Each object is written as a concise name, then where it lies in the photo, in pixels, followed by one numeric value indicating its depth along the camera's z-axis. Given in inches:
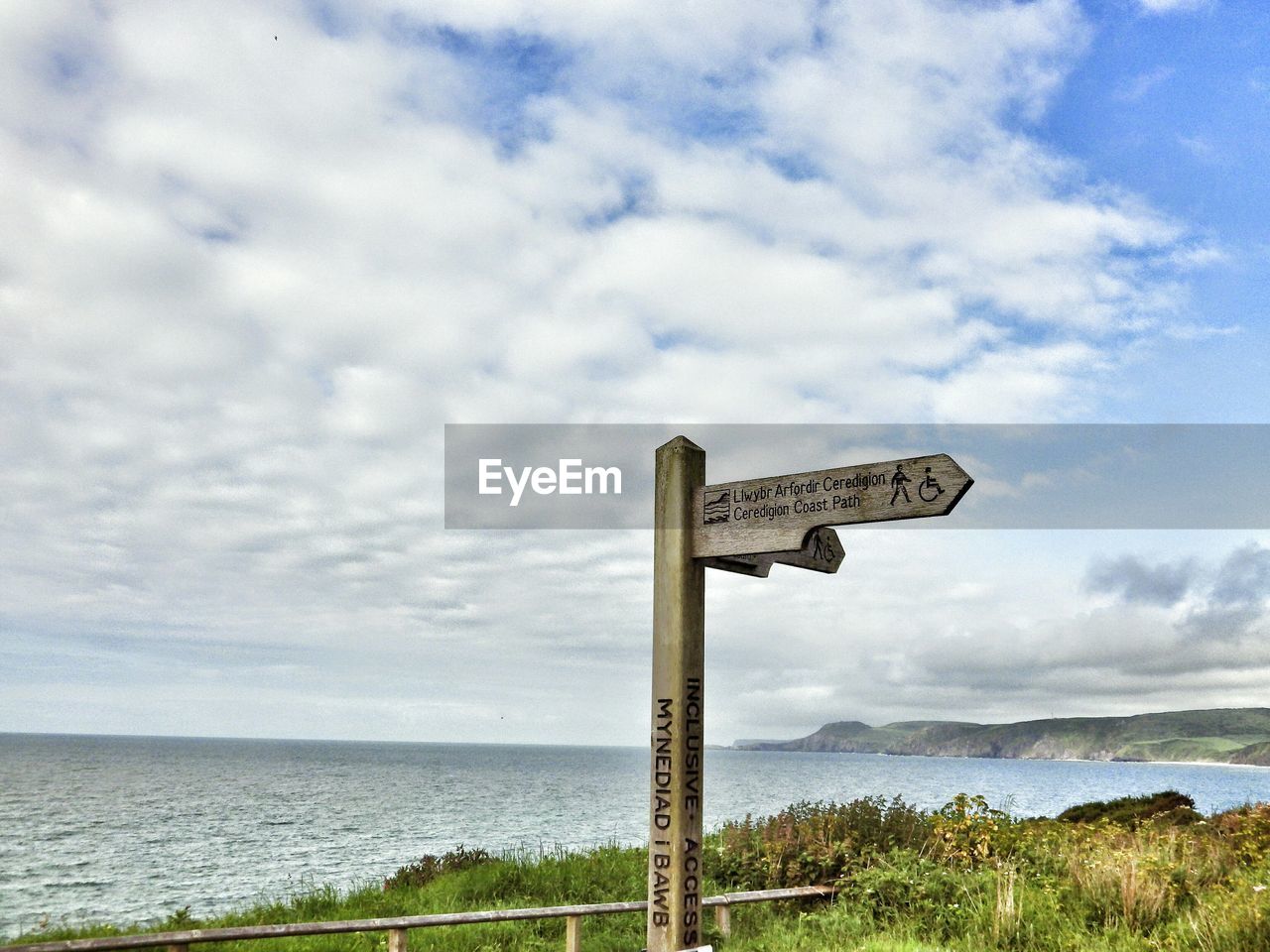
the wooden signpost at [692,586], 207.6
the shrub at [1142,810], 695.1
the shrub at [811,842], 360.8
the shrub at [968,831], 359.3
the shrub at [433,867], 479.5
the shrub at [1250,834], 366.6
